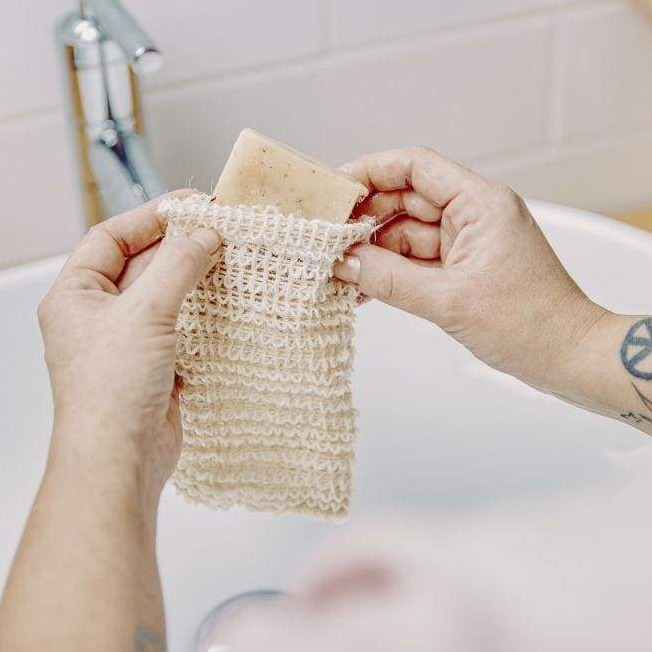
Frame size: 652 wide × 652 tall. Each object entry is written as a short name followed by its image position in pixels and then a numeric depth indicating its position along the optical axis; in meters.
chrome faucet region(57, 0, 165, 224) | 0.66
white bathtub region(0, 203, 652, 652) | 0.73
